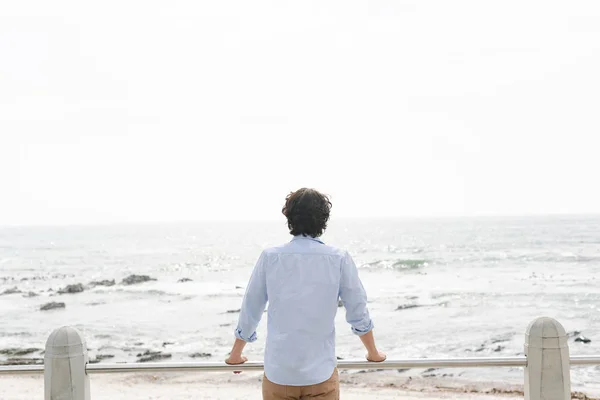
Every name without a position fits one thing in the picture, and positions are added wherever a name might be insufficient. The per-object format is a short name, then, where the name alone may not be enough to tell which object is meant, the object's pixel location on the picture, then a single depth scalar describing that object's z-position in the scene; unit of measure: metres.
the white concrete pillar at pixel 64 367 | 3.56
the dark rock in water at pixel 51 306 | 32.59
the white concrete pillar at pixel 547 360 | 3.53
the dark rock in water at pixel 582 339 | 19.28
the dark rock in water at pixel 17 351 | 19.06
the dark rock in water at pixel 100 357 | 18.46
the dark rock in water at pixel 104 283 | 43.82
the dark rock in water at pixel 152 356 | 18.49
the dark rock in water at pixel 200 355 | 18.39
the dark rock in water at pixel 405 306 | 29.31
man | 2.55
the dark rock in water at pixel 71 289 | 39.77
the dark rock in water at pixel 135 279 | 44.56
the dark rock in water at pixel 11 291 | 39.36
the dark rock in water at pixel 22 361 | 17.80
